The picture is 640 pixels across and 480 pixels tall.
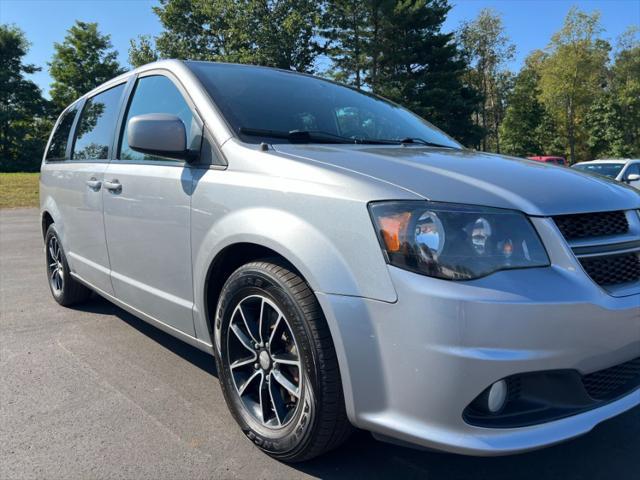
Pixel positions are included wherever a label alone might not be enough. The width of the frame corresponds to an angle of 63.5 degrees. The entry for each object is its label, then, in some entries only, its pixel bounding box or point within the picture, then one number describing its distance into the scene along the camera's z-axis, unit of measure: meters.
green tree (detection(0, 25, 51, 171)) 50.47
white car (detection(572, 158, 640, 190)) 12.40
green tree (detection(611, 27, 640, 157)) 47.97
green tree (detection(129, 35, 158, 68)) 40.62
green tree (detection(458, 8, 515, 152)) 45.84
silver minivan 1.65
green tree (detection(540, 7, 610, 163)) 41.50
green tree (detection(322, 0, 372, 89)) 33.44
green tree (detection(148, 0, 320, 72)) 35.50
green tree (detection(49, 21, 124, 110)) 54.38
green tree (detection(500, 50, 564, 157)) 50.47
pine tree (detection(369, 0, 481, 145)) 31.58
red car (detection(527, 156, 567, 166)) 31.64
